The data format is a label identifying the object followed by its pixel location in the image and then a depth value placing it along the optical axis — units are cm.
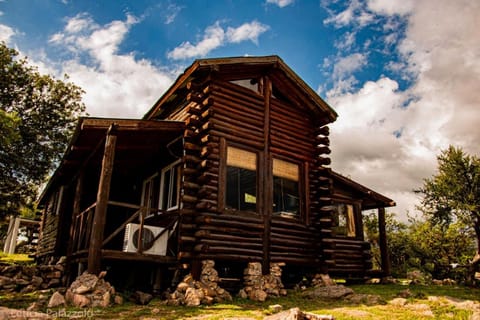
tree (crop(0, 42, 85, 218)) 2452
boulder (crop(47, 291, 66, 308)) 814
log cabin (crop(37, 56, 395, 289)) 1055
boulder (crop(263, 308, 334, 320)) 625
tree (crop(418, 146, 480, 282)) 2169
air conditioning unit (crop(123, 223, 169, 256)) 1040
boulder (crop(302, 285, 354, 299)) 1038
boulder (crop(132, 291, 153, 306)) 940
